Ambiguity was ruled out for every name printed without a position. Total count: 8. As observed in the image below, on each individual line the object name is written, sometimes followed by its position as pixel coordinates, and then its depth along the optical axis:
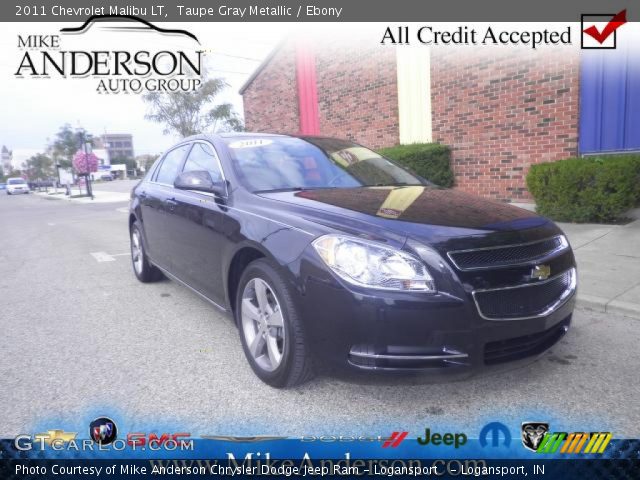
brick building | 7.75
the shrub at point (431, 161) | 9.72
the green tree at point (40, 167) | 62.50
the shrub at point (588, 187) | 6.73
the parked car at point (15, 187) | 49.44
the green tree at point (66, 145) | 42.66
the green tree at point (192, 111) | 22.88
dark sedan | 2.27
